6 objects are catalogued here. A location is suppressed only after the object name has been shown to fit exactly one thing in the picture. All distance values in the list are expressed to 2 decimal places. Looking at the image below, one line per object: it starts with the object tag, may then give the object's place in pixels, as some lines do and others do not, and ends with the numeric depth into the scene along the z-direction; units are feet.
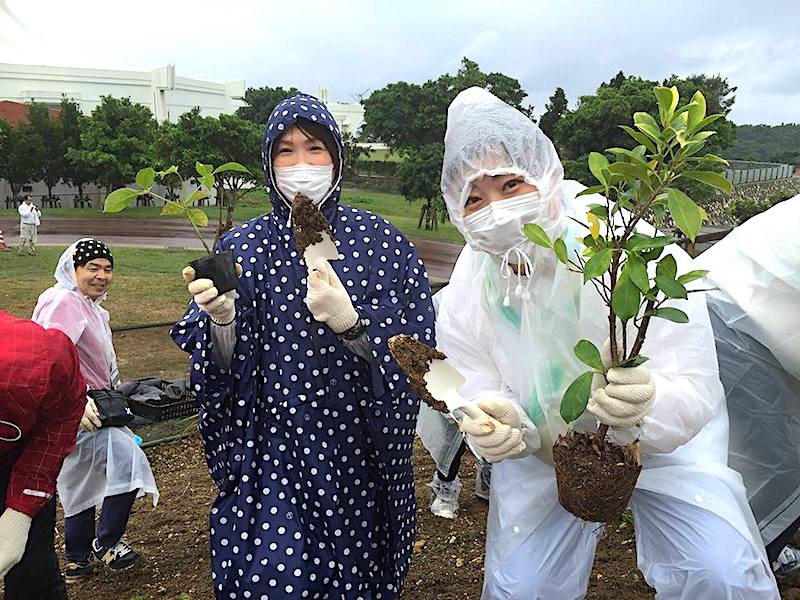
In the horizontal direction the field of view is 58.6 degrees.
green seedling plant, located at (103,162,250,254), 6.00
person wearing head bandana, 8.82
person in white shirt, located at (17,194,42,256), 39.25
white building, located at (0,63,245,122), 91.20
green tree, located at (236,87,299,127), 123.57
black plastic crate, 15.02
